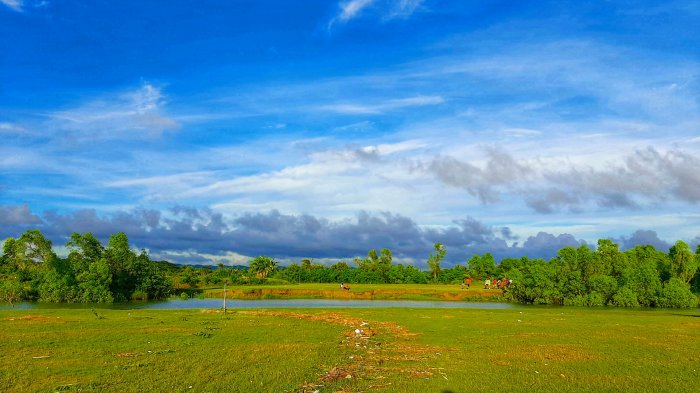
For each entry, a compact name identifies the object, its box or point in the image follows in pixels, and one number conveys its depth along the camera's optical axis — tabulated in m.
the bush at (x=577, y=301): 80.69
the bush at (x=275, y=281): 137.38
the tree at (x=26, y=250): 88.00
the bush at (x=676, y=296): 74.56
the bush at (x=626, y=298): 76.94
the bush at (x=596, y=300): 79.69
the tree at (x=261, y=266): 174.50
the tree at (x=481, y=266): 155.50
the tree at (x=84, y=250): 90.00
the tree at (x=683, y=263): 91.31
